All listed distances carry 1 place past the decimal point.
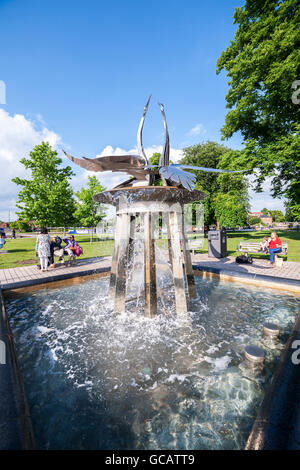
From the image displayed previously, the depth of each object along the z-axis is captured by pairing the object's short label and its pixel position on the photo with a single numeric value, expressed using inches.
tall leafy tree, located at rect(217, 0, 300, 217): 512.1
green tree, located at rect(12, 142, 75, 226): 751.1
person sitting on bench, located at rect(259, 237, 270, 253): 446.6
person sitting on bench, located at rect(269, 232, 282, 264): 391.5
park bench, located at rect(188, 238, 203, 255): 525.3
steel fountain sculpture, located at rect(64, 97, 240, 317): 182.4
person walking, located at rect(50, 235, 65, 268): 398.5
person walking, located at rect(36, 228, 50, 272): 355.6
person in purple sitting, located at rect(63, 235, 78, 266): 401.6
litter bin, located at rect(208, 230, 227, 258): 491.5
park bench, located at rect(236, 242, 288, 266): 402.0
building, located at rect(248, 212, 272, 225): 5363.2
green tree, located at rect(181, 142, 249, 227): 1044.5
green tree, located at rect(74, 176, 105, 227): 967.6
